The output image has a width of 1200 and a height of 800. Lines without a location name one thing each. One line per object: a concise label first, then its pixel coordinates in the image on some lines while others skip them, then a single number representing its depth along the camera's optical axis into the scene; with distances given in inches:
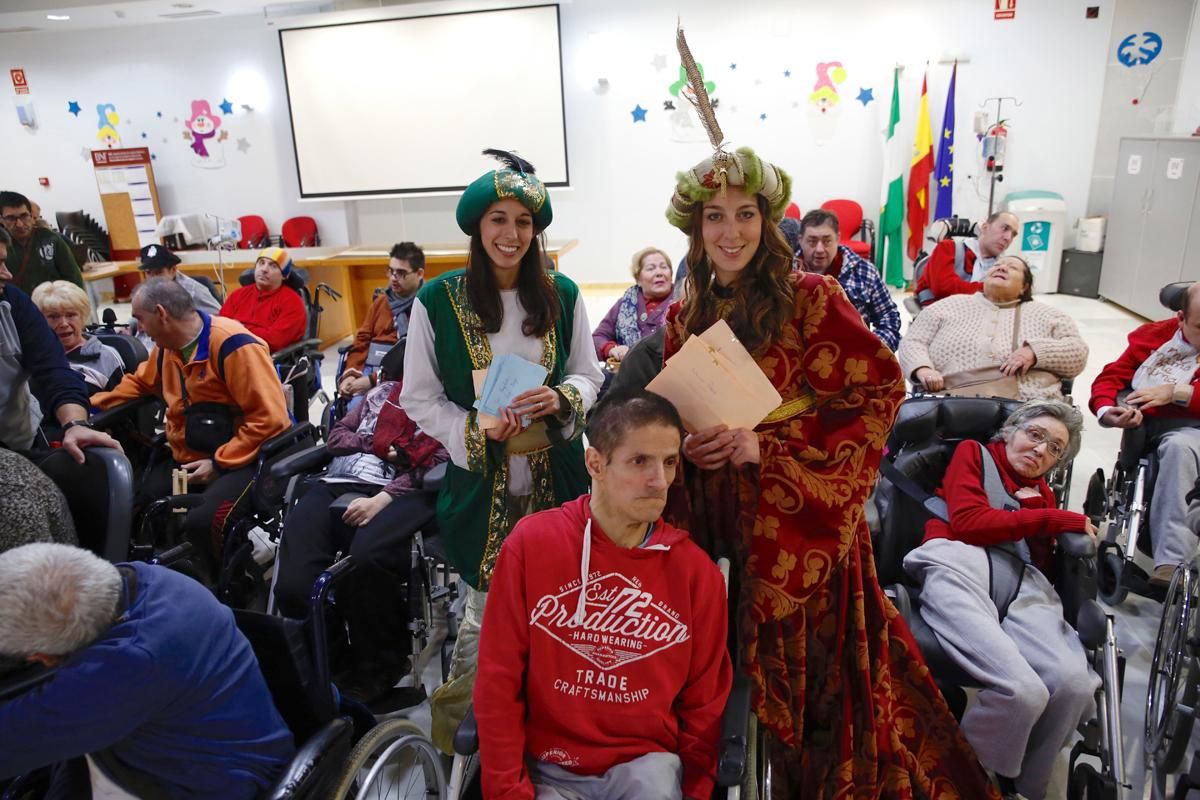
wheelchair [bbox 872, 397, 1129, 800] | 68.7
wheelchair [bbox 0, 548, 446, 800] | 54.1
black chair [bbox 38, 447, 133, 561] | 77.2
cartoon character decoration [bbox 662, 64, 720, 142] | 309.9
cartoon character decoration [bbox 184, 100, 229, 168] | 349.1
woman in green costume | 71.9
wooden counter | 246.4
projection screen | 311.3
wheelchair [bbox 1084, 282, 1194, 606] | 105.2
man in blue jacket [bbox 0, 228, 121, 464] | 96.9
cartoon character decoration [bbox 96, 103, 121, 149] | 357.8
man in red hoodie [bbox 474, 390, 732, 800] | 53.7
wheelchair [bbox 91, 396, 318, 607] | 100.8
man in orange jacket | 102.7
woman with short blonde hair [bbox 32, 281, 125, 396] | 129.9
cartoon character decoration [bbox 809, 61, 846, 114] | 301.0
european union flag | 293.3
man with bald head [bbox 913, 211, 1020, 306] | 149.2
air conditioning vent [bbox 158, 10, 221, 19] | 319.6
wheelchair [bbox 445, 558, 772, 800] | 50.1
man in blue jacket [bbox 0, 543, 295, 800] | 45.9
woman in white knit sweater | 115.5
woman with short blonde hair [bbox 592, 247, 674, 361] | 148.3
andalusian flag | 298.4
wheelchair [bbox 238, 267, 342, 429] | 137.5
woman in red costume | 56.5
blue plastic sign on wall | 282.7
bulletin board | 351.9
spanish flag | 295.6
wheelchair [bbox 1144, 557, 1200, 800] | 75.3
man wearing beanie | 163.5
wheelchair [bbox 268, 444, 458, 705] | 92.8
